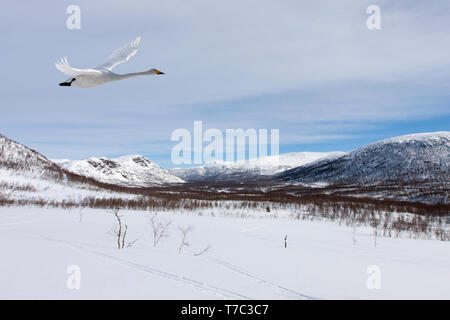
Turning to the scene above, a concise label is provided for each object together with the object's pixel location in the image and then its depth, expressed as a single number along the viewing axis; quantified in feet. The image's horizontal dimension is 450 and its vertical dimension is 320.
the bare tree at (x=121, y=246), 46.26
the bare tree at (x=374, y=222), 112.95
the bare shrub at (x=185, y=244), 52.87
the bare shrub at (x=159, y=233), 55.93
